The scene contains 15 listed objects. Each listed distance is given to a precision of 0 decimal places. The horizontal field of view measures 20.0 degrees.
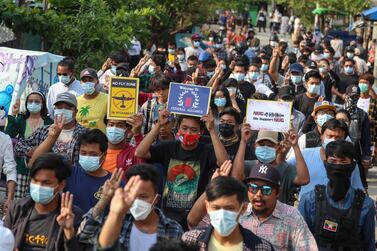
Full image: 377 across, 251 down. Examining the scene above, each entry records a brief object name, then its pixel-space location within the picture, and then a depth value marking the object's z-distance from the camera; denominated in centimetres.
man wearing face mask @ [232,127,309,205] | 852
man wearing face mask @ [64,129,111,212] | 771
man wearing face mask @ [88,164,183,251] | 638
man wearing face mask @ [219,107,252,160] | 938
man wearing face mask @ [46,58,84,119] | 1209
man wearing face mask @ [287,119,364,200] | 902
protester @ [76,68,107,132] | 1096
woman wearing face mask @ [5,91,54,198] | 1033
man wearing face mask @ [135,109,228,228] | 856
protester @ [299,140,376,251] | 762
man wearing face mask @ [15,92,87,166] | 907
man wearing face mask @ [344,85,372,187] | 1260
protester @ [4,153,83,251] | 652
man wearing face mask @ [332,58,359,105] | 1814
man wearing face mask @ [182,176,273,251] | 619
